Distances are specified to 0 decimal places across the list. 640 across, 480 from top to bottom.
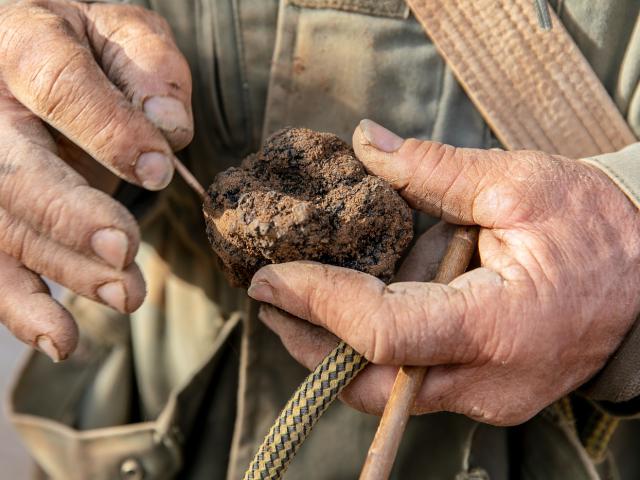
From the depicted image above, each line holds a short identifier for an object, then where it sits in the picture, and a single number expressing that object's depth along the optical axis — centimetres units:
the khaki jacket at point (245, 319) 41
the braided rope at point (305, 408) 37
